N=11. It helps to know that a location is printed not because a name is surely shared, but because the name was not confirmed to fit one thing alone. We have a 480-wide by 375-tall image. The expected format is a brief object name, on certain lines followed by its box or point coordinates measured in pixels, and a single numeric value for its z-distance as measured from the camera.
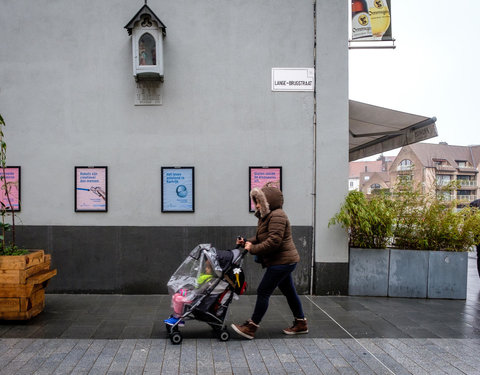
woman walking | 4.52
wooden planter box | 4.95
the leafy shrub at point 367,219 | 6.47
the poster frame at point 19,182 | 6.62
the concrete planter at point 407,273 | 6.76
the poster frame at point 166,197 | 6.69
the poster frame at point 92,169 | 6.66
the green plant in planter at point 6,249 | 5.30
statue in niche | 6.46
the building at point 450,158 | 68.19
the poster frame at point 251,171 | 6.73
